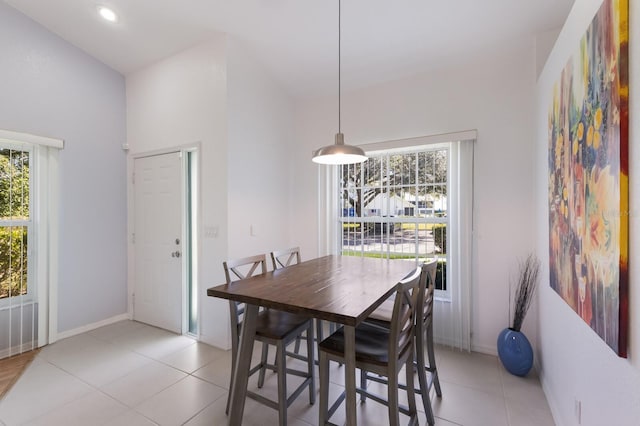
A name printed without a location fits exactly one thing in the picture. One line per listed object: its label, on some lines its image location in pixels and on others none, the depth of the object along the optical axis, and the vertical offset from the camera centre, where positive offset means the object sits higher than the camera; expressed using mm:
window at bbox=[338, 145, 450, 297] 3080 +73
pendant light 2012 +417
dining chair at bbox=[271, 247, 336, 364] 2268 -457
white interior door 3262 -329
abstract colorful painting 1011 +143
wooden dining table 1419 -473
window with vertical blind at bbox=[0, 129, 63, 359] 2818 -269
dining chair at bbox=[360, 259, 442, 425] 1788 -809
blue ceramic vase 2316 -1134
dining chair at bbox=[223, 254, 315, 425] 1729 -786
